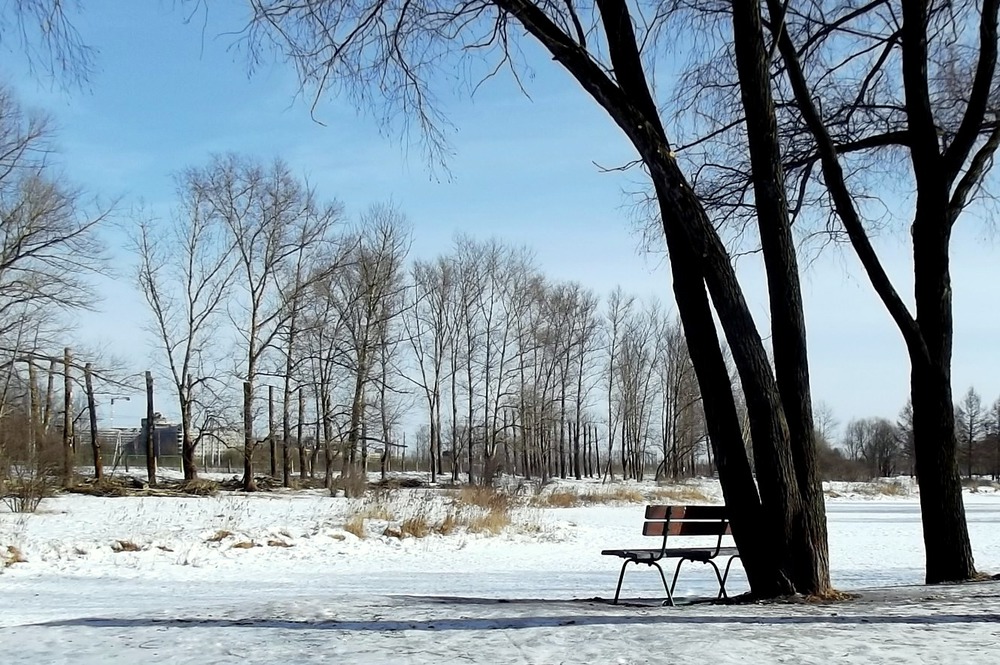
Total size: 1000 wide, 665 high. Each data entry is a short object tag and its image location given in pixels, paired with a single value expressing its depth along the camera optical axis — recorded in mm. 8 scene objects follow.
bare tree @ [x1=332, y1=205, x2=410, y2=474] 37500
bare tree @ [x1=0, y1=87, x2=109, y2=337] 27984
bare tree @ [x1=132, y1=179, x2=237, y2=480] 35000
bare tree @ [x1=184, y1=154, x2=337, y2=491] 34875
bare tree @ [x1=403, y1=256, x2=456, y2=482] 52406
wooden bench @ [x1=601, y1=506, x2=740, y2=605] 9148
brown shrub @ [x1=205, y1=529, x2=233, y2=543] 15867
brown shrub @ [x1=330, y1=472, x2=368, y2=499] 25344
